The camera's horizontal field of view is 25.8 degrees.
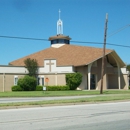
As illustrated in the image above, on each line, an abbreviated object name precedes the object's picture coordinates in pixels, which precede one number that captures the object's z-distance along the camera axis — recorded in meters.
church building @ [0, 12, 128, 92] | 44.91
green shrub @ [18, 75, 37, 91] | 42.69
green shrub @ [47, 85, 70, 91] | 44.13
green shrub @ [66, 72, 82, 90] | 44.59
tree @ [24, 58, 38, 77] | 46.09
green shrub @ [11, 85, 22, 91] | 43.12
